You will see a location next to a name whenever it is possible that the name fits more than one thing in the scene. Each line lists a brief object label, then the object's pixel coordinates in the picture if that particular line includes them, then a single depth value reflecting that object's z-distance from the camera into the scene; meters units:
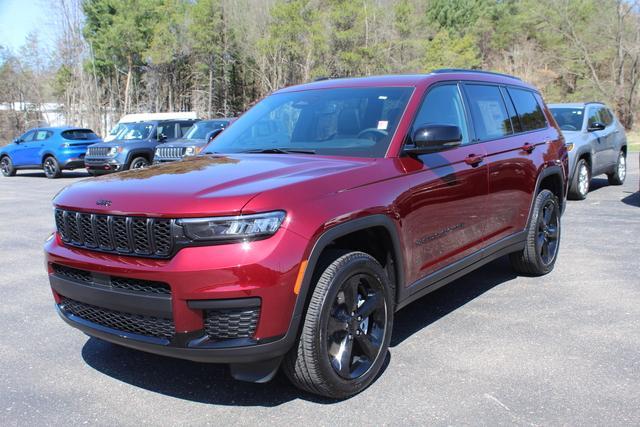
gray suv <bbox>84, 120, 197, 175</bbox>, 17.00
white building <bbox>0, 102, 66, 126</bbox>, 41.80
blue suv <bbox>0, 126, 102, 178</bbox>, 19.77
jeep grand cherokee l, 2.86
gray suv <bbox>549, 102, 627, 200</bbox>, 10.53
